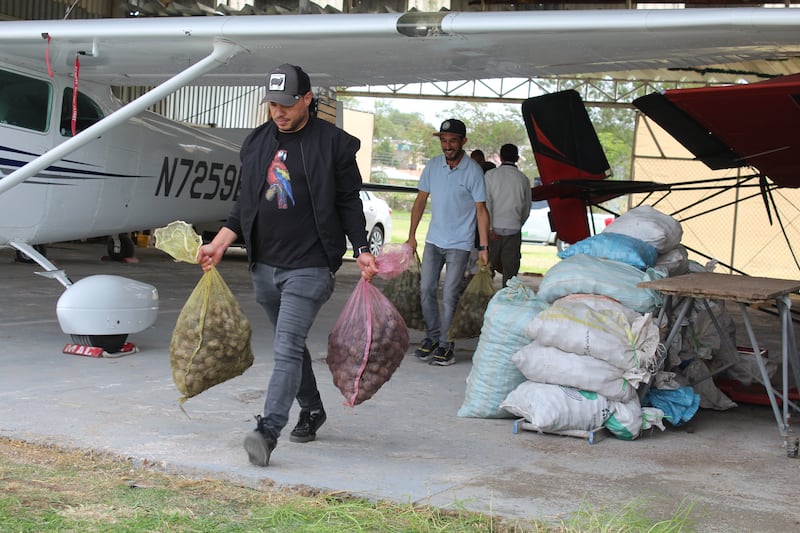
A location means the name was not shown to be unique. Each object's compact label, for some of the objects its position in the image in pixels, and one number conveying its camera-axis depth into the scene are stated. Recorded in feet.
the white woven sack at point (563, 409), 15.96
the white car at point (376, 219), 63.16
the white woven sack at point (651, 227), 19.89
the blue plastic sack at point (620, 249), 18.85
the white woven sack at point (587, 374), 16.06
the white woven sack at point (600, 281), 17.33
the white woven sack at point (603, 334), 16.08
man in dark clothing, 13.53
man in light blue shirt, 23.11
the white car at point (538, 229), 103.24
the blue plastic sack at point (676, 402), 17.37
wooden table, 15.08
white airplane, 20.53
